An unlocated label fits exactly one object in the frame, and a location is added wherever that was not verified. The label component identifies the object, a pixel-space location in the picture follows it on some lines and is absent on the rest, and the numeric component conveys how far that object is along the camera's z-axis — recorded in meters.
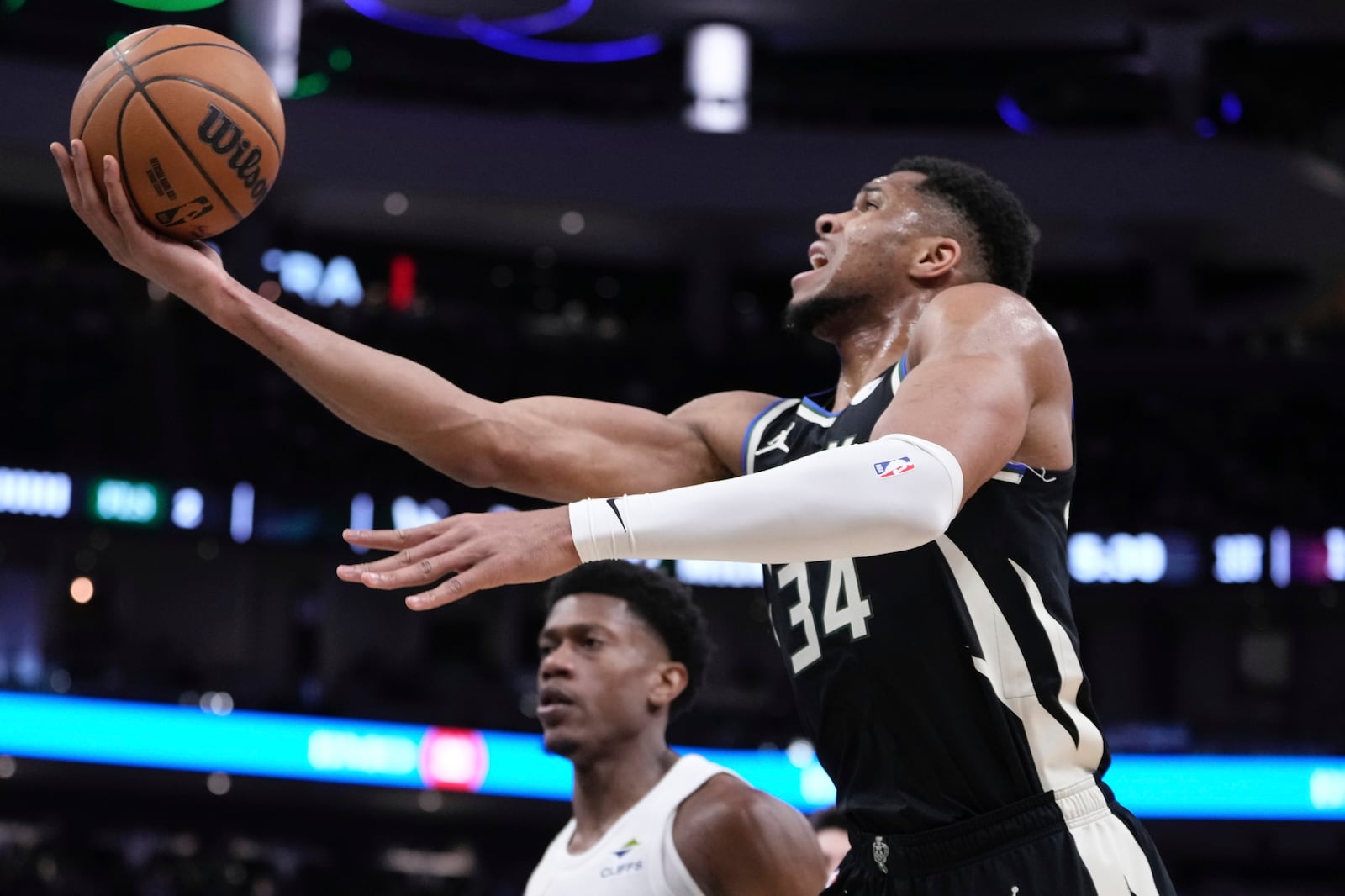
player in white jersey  4.03
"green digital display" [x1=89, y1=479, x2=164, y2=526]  17.64
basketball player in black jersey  2.44
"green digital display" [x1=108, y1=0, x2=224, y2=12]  18.03
